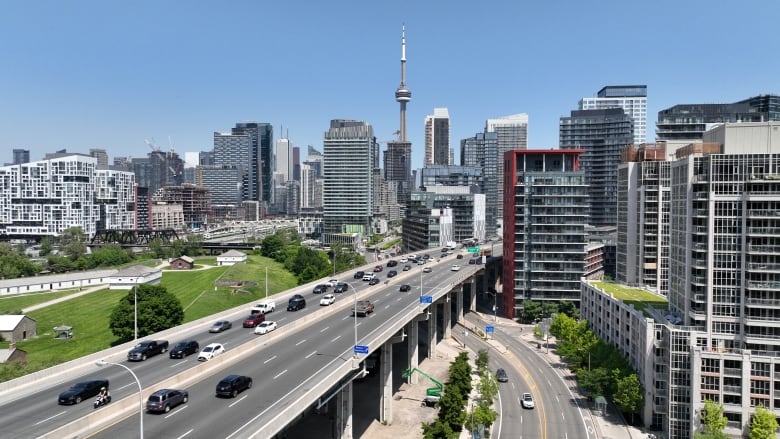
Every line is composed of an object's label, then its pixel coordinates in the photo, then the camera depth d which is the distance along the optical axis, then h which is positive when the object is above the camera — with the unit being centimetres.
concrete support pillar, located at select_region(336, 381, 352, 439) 6147 -2464
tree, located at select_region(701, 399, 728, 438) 6419 -2653
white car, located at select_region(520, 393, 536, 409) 8012 -3021
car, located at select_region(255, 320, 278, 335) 6875 -1617
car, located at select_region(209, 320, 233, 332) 7043 -1644
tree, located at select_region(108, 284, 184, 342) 9231 -1963
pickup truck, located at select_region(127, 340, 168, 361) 5650 -1595
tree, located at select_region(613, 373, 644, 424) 7344 -2679
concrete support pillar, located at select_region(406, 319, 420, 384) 9787 -2625
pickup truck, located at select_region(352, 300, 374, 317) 8347 -1666
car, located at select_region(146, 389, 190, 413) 4200 -1582
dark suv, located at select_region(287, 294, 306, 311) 8581 -1635
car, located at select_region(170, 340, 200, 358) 5778 -1607
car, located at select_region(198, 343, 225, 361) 5648 -1598
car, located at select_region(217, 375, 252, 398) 4619 -1609
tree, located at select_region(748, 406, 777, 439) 6228 -2647
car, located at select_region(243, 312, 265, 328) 7388 -1644
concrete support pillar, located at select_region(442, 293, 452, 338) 12652 -2832
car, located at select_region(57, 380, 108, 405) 4316 -1562
